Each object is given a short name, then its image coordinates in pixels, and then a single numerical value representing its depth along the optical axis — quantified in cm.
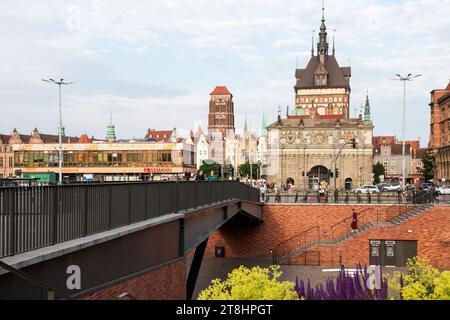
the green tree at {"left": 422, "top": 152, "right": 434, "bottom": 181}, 11072
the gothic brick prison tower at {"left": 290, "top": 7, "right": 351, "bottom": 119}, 14038
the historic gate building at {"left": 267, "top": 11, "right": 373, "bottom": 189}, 10475
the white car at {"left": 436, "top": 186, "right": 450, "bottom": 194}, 5715
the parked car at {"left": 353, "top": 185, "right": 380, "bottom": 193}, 6305
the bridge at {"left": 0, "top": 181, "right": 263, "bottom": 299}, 850
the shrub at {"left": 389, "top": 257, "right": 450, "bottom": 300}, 922
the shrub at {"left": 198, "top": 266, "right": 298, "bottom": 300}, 855
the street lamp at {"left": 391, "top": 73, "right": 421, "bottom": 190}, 4887
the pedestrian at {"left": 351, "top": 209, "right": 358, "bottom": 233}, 3736
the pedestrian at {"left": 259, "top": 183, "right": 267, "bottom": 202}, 4208
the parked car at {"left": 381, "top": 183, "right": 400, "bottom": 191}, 6958
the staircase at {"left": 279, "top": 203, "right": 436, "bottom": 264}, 3638
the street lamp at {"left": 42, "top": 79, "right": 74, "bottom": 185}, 4846
